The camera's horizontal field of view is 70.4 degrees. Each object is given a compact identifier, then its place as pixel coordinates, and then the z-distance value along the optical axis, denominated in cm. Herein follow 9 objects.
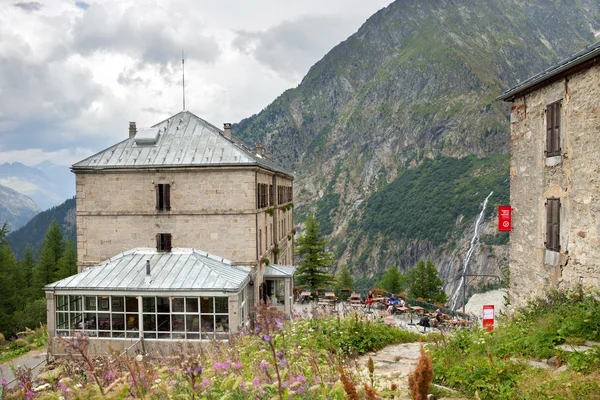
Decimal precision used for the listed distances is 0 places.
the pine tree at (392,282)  5262
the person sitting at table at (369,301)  2665
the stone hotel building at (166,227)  1923
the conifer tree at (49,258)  5943
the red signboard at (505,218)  1560
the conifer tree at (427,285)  5103
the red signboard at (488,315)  1555
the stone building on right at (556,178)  1101
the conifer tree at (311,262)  3925
